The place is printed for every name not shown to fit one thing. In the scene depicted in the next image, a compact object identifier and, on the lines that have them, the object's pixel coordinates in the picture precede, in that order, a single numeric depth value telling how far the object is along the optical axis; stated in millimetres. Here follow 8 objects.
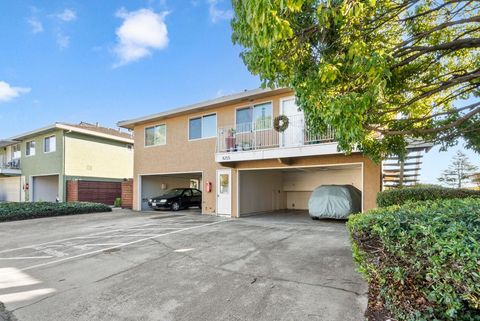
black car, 16203
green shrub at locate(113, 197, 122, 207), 18900
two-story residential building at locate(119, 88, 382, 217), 10516
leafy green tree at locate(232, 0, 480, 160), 3684
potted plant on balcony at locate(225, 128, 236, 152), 12393
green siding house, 19094
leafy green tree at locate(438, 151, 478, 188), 18266
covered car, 10859
